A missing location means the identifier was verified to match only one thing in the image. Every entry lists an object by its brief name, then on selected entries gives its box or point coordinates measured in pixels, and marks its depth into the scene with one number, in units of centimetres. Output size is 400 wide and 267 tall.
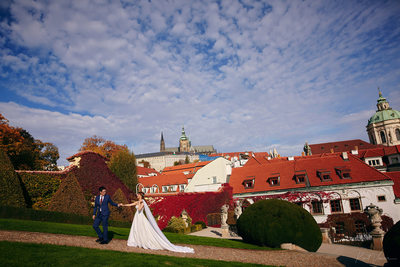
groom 996
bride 1023
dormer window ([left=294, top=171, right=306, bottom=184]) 3238
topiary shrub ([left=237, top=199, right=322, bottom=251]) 1388
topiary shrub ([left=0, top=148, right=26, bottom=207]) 1436
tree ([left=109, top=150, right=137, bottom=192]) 4125
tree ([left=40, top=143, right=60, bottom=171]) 5673
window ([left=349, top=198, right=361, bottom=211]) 2817
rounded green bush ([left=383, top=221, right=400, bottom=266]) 895
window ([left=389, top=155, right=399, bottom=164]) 5321
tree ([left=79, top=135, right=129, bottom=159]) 6104
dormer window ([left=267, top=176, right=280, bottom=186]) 3429
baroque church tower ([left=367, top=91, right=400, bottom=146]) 10119
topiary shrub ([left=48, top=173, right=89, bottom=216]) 1667
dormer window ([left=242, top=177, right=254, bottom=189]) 3620
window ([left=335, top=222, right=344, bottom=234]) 2767
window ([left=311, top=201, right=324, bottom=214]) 2964
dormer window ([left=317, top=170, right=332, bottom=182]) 3129
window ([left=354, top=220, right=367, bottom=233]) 2670
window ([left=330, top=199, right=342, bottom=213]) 2880
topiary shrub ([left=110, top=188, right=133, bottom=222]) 2170
